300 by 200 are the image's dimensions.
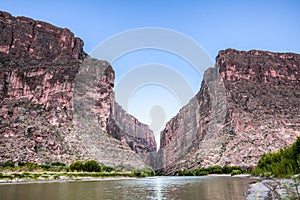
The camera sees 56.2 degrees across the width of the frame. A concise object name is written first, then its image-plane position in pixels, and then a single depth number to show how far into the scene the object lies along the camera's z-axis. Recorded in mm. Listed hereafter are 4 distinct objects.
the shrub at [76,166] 74625
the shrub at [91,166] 76756
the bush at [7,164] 71331
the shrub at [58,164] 80869
